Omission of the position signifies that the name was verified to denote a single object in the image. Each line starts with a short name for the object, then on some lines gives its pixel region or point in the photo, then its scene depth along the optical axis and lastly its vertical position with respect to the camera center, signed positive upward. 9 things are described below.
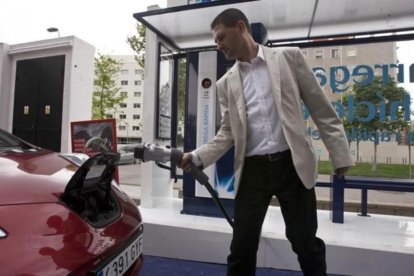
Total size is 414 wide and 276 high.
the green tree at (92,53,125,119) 17.25 +3.37
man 1.80 +0.07
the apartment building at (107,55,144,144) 67.31 +9.99
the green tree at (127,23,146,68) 13.66 +4.36
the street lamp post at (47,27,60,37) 12.00 +4.27
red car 1.15 -0.29
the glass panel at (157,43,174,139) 4.30 +0.79
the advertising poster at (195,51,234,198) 3.69 +0.35
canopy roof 3.50 +1.55
